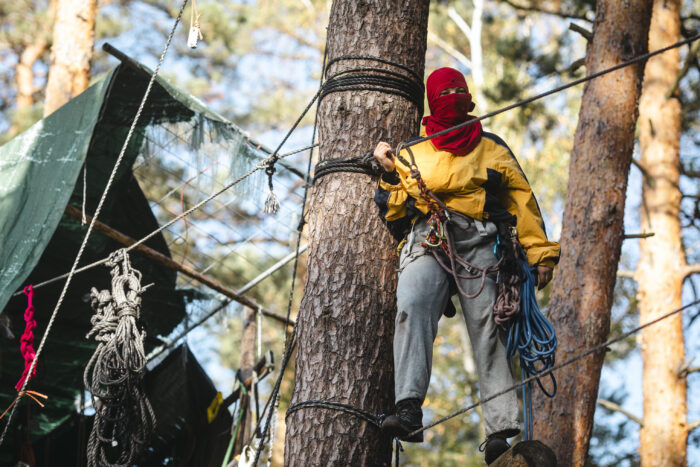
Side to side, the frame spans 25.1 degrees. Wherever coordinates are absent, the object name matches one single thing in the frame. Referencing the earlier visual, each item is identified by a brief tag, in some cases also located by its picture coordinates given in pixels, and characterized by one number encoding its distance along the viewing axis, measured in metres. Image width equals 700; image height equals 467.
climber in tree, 5.93
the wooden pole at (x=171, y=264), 9.98
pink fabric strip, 8.59
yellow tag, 11.59
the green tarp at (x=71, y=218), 9.08
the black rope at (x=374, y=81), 6.54
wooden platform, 5.27
